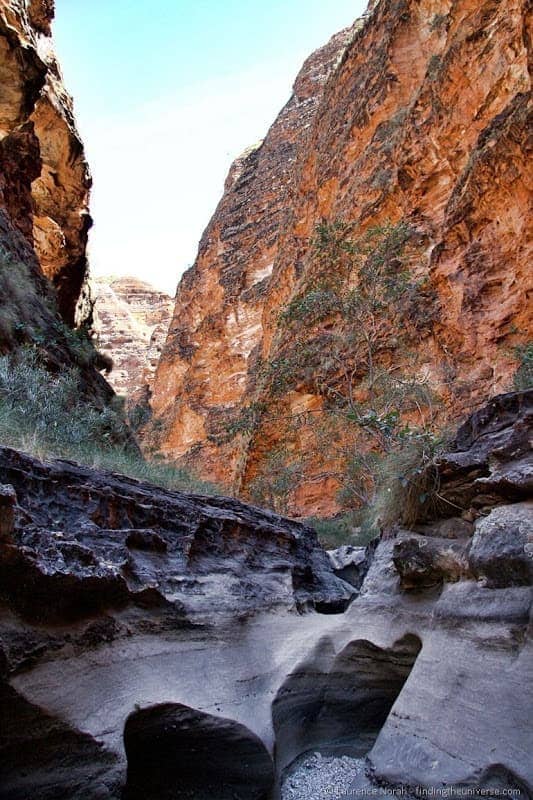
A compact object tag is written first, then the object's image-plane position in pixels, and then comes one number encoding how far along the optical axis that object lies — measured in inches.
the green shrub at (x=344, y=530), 424.5
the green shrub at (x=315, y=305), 486.3
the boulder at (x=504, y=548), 150.6
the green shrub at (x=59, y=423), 229.8
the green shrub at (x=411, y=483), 209.5
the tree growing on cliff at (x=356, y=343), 485.4
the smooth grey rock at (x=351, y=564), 316.5
